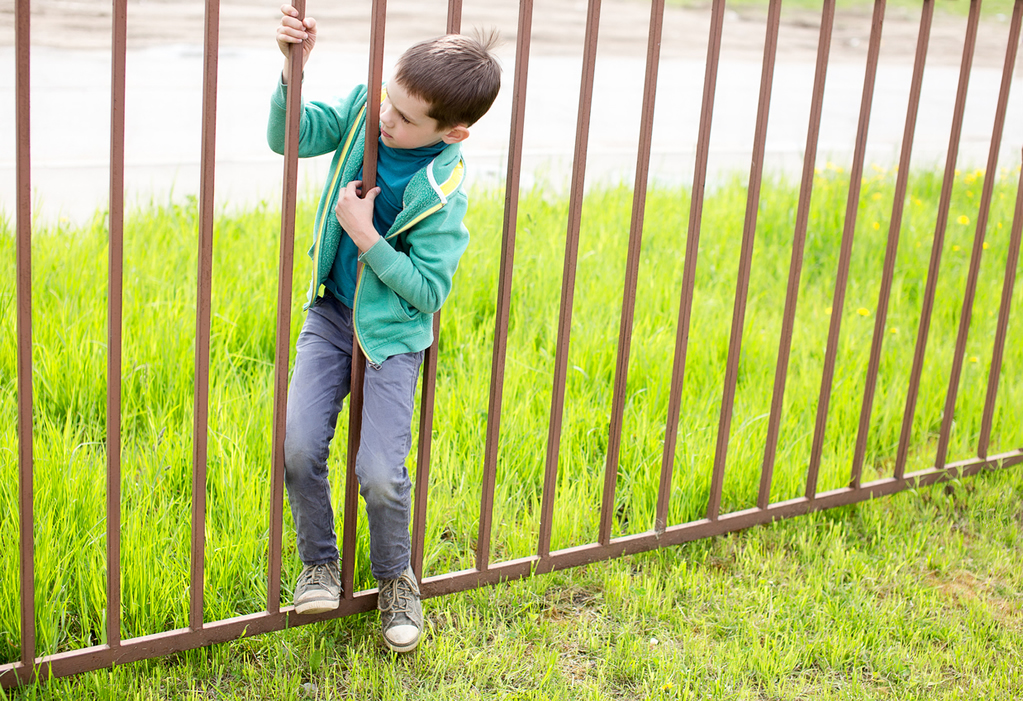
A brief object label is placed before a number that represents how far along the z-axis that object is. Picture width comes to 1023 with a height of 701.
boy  1.96
